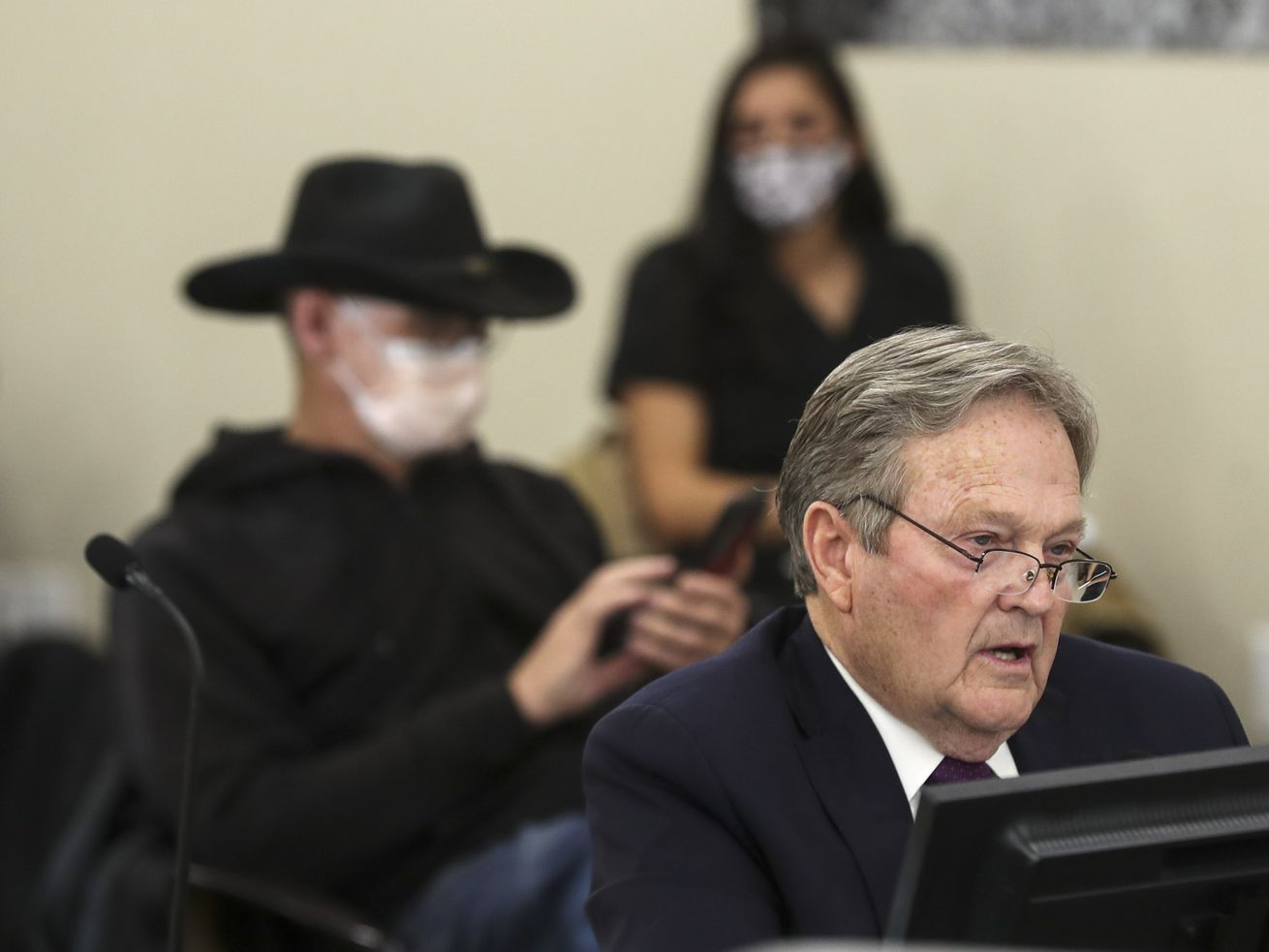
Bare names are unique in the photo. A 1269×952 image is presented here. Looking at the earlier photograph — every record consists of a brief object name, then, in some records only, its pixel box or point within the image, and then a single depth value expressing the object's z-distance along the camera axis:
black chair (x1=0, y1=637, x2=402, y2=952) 5.59
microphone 5.12
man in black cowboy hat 5.66
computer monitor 4.63
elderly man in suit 4.89
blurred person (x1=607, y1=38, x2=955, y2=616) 6.23
